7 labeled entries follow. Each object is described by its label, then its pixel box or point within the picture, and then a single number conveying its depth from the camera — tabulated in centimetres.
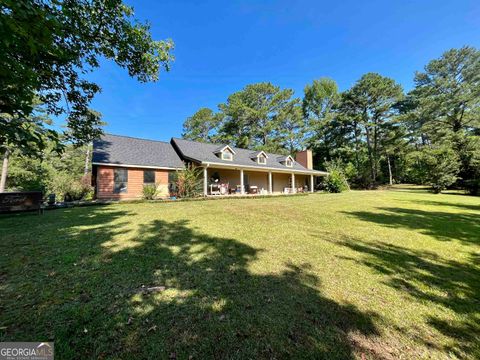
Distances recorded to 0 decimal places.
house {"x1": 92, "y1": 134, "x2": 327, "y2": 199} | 1479
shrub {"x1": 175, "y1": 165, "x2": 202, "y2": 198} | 1477
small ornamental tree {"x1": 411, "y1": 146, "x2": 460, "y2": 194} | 1900
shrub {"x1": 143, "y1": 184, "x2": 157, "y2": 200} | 1394
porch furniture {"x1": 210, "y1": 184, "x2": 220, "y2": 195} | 1764
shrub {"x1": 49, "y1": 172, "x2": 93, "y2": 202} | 1576
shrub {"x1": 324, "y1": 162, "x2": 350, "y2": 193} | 2231
